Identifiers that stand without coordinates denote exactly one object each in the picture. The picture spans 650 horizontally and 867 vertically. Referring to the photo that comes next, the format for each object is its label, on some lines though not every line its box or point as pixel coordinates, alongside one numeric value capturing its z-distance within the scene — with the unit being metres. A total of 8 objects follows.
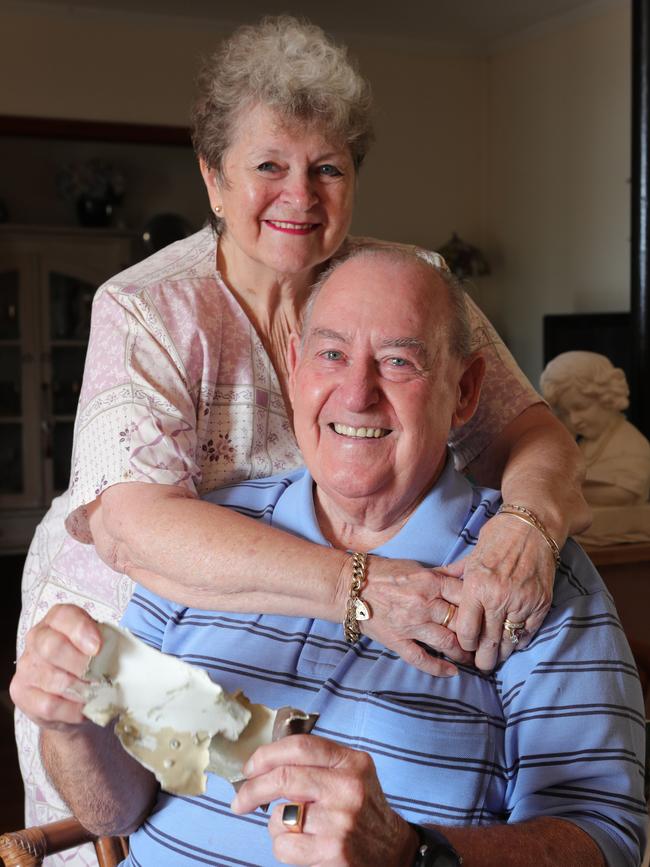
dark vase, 6.95
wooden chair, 1.39
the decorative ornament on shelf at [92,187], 6.90
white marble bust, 2.58
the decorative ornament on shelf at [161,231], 6.66
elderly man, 1.11
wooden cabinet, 6.93
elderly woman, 1.31
